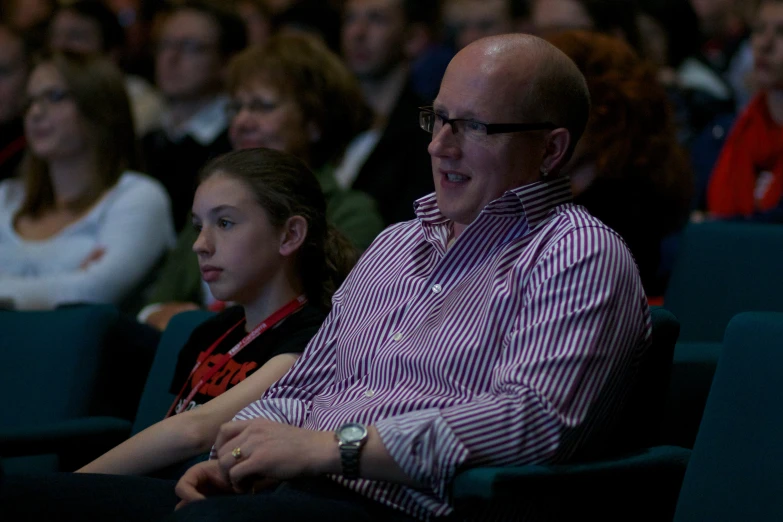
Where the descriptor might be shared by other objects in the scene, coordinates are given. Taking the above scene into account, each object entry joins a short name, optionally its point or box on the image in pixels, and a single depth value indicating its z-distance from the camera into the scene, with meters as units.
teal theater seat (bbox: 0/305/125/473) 5.64
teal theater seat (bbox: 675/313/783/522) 3.57
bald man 3.49
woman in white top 7.01
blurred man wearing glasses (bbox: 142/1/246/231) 9.12
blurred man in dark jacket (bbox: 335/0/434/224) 7.54
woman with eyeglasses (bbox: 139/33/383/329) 6.61
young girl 4.67
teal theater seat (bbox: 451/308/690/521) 3.35
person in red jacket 7.33
